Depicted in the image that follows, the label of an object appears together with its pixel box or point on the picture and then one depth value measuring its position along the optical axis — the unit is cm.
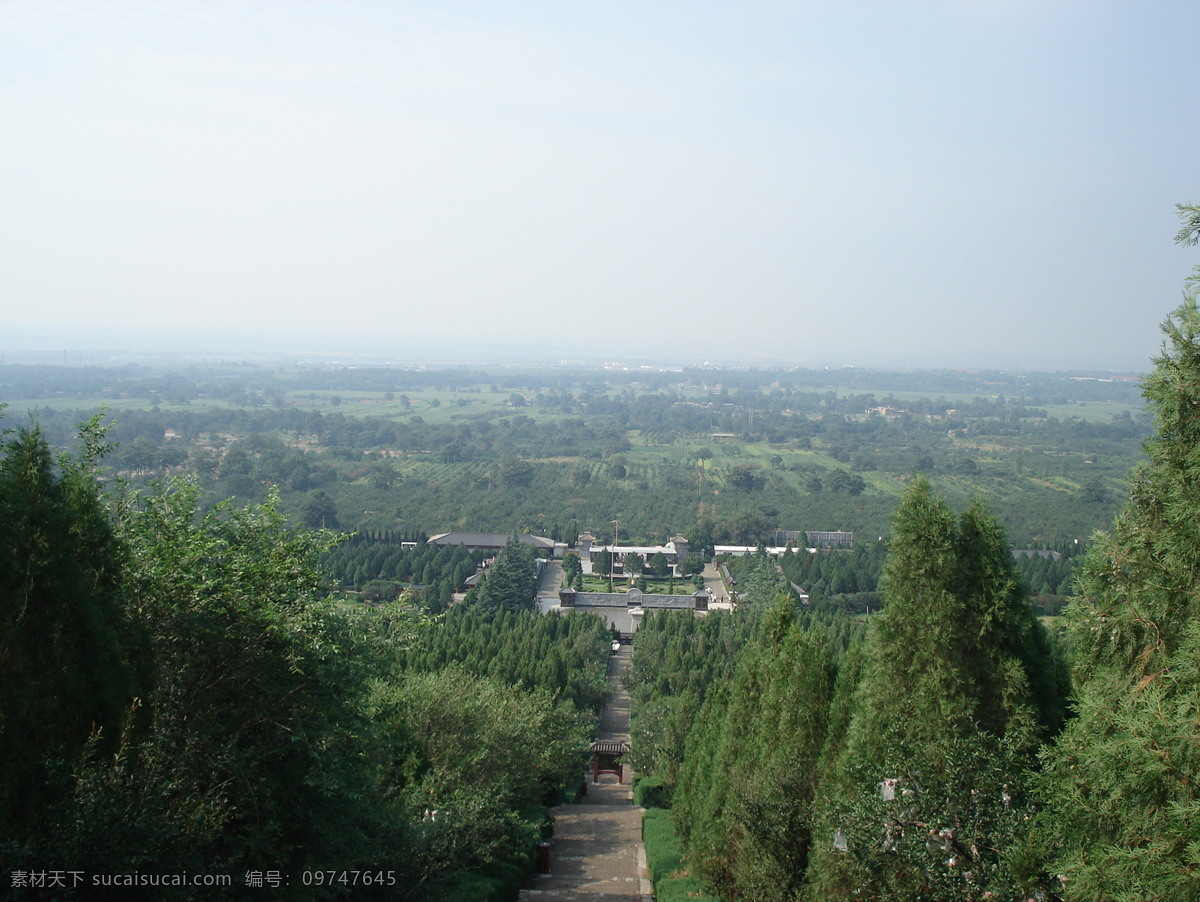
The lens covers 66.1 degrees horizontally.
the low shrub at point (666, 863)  971
